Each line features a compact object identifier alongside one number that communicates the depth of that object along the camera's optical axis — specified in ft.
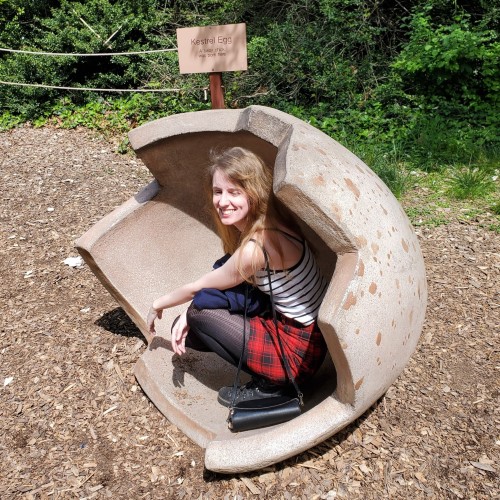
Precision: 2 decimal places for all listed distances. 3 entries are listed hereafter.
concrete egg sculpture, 6.10
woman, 7.11
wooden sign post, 13.19
